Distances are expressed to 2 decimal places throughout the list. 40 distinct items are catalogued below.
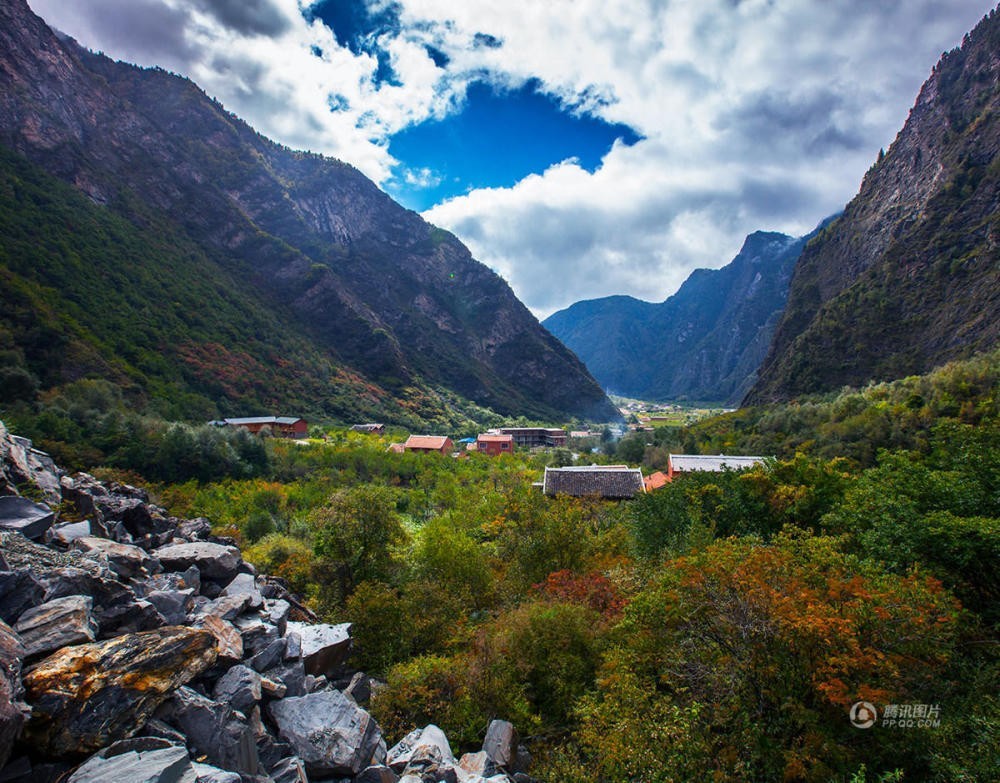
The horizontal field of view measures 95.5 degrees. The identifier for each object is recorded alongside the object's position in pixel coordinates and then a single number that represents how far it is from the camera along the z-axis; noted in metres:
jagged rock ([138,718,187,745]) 5.75
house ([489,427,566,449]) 100.04
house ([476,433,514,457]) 80.55
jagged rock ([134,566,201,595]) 9.09
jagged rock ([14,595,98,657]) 5.84
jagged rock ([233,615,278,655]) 8.96
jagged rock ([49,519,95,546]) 9.23
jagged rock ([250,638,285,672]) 8.62
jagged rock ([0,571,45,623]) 6.11
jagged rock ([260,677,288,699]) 7.99
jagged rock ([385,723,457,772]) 8.14
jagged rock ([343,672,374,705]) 10.37
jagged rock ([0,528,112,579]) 7.15
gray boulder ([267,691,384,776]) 7.25
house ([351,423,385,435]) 82.95
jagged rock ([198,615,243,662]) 7.82
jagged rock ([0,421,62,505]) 10.75
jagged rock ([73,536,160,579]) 9.04
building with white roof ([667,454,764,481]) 36.19
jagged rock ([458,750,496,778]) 8.59
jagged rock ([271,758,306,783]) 6.51
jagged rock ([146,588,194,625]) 8.16
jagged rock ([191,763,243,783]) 5.23
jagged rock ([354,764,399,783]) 7.36
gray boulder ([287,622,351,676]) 10.41
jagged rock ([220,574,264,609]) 10.43
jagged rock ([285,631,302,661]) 9.38
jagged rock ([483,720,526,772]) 9.16
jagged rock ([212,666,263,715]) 7.08
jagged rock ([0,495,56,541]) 8.27
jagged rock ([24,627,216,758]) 5.09
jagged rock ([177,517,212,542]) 14.92
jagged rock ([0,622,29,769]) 4.57
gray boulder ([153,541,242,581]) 11.27
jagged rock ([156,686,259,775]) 6.06
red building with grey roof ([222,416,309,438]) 66.94
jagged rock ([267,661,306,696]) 8.57
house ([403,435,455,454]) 67.57
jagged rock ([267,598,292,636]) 10.21
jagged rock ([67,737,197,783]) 4.90
